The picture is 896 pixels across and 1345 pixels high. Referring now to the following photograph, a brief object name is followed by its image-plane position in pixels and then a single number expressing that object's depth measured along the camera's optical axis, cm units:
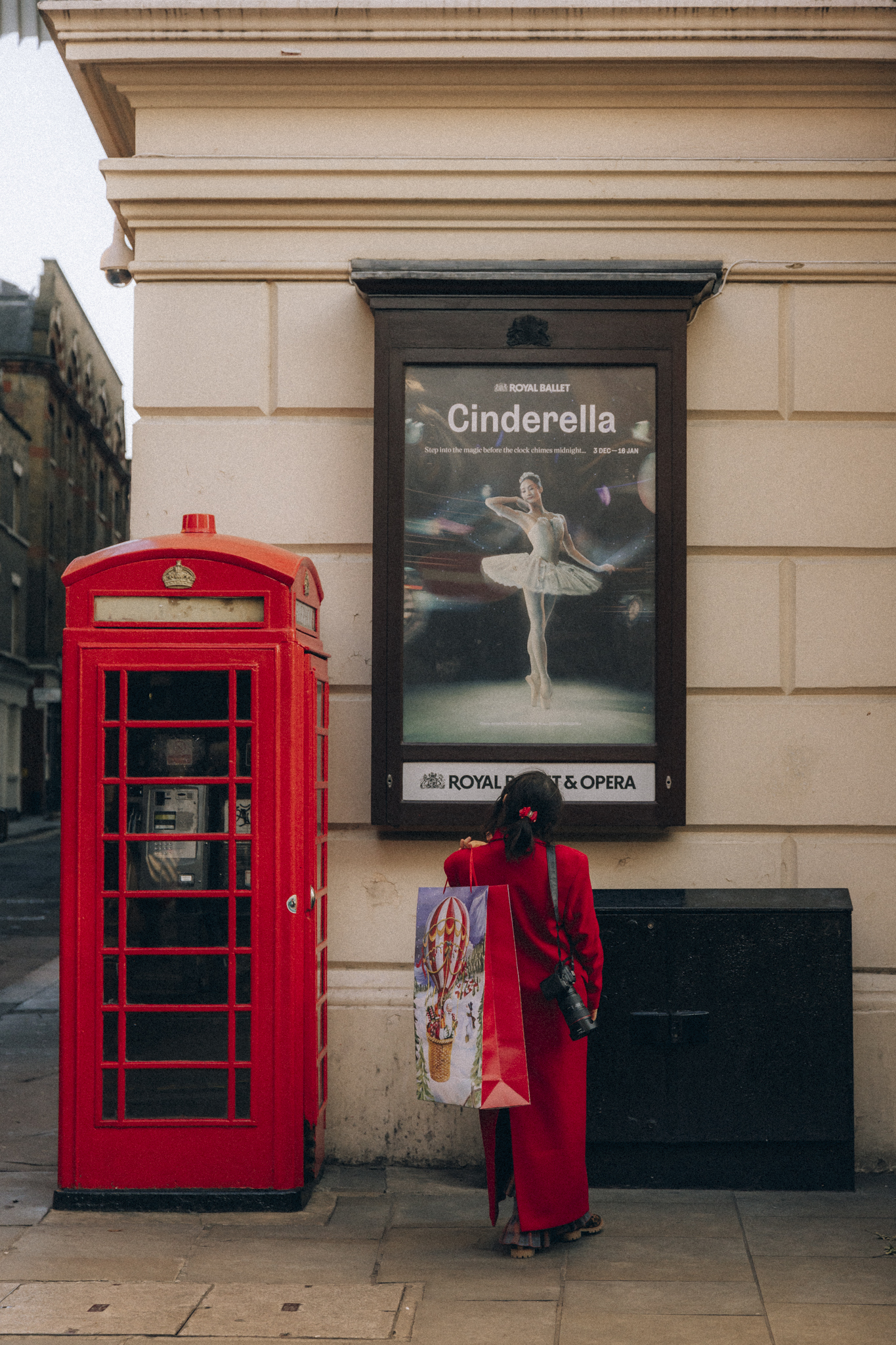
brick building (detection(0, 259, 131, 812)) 3741
